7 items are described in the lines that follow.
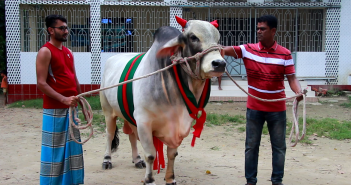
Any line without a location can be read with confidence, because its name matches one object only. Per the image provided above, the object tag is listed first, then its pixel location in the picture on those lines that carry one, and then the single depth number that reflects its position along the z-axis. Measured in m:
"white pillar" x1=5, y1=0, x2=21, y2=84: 10.35
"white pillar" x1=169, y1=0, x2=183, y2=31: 10.73
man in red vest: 3.21
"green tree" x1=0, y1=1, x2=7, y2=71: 12.54
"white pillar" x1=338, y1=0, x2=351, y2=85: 10.82
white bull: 3.06
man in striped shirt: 3.46
